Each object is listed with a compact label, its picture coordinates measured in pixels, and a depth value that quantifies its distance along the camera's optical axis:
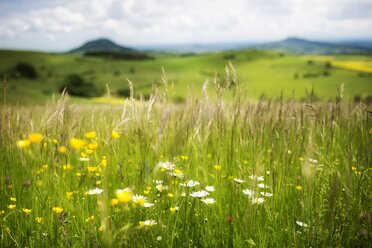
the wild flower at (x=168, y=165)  2.19
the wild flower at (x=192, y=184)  2.40
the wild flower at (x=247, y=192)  2.31
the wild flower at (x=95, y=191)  2.22
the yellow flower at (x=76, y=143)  1.66
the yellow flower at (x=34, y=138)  1.46
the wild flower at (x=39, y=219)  2.09
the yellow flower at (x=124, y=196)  1.41
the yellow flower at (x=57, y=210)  1.80
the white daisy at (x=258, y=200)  2.05
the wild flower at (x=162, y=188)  2.17
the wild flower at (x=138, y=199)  1.92
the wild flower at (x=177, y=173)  2.27
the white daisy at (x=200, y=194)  2.24
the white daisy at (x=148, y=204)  2.09
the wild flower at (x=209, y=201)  2.23
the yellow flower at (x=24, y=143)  1.57
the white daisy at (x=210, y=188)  2.35
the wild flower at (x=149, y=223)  1.88
